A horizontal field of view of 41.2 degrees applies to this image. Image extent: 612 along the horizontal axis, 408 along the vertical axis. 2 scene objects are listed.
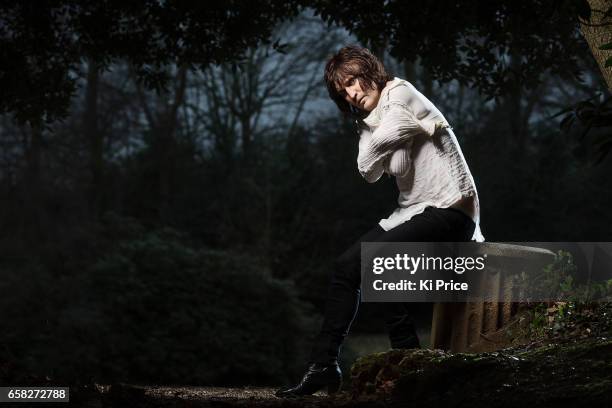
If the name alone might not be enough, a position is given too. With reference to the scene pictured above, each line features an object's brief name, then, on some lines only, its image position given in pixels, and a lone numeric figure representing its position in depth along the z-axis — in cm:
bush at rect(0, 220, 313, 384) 1047
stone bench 529
